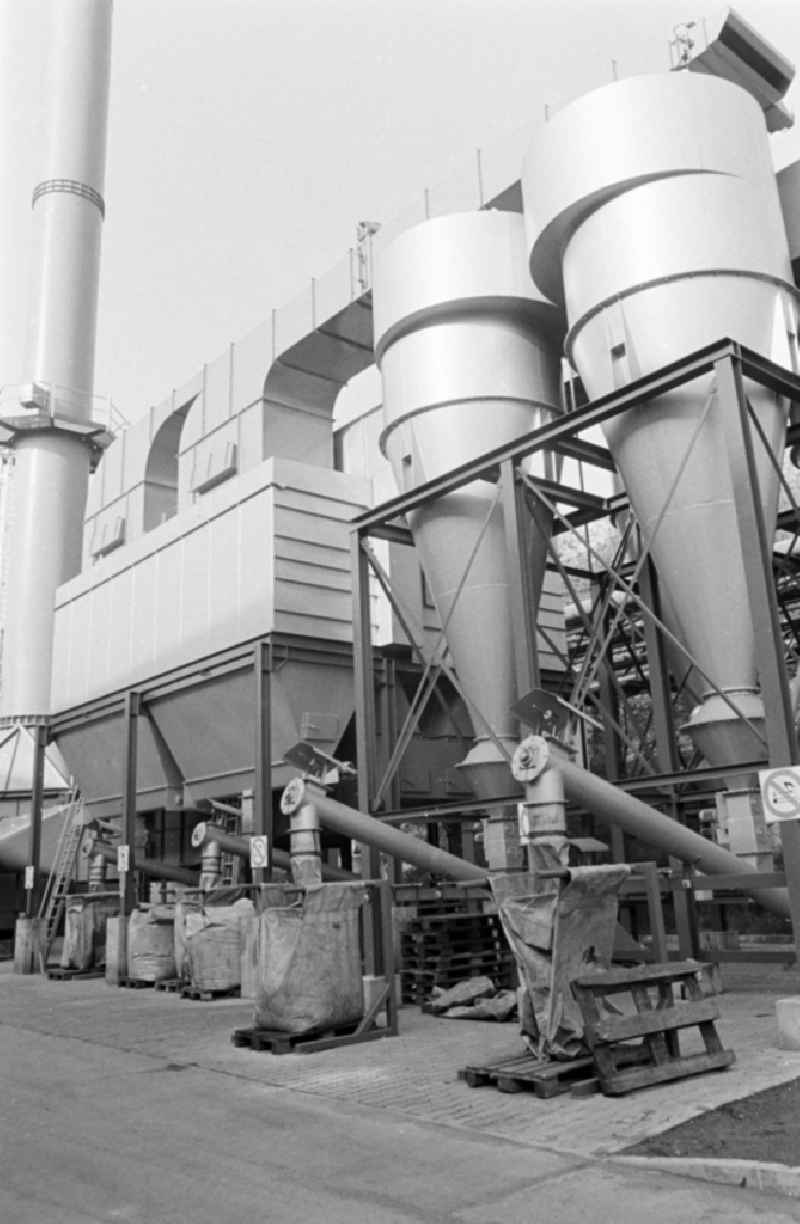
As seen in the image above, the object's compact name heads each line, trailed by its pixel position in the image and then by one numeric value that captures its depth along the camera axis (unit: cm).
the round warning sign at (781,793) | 745
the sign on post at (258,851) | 1351
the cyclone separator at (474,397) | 1167
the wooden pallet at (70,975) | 1658
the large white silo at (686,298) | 938
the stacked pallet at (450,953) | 1127
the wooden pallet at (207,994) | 1293
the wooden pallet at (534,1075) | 613
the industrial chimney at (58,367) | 2381
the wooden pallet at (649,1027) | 613
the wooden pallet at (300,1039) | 826
